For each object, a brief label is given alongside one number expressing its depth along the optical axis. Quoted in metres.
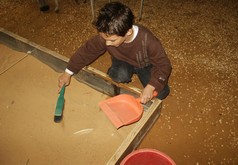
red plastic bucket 1.18
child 1.26
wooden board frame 1.25
